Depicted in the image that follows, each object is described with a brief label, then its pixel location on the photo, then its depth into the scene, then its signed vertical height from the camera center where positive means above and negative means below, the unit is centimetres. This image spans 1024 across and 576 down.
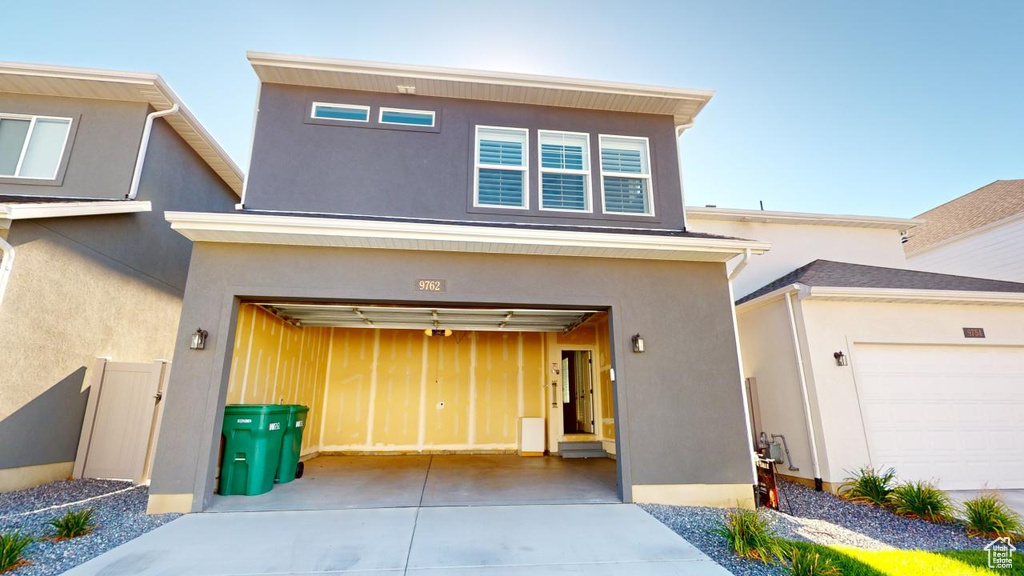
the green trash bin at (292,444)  600 -70
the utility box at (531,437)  920 -92
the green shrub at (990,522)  437 -130
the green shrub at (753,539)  363 -126
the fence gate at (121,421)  625 -38
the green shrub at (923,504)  490 -127
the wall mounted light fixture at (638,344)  552 +62
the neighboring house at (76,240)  549 +225
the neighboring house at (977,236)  1080 +415
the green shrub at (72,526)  384 -116
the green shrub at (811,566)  325 -130
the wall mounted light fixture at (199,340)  489 +60
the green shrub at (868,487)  555 -122
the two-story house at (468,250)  515 +180
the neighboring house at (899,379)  620 +20
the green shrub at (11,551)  317 -115
